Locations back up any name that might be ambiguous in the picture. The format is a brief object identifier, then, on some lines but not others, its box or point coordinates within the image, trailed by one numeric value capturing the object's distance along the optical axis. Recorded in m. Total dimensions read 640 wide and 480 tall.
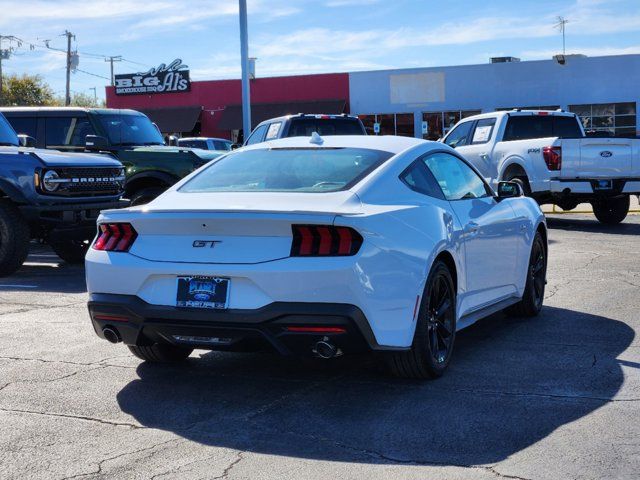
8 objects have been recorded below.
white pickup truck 16.73
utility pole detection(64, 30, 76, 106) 72.24
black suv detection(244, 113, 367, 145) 16.67
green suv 14.80
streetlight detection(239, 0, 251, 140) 27.48
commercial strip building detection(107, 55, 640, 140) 46.16
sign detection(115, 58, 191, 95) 52.50
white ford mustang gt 5.41
